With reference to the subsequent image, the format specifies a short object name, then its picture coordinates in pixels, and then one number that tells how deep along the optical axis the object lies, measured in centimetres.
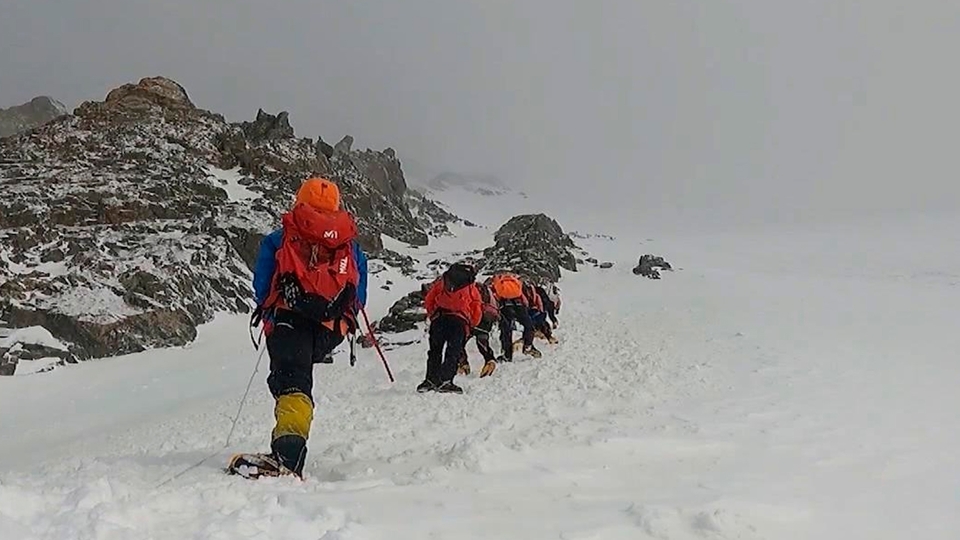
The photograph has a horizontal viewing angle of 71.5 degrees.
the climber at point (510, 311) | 1130
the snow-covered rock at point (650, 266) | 3263
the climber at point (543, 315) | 1295
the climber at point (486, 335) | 1005
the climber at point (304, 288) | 474
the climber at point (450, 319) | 860
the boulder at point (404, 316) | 1658
